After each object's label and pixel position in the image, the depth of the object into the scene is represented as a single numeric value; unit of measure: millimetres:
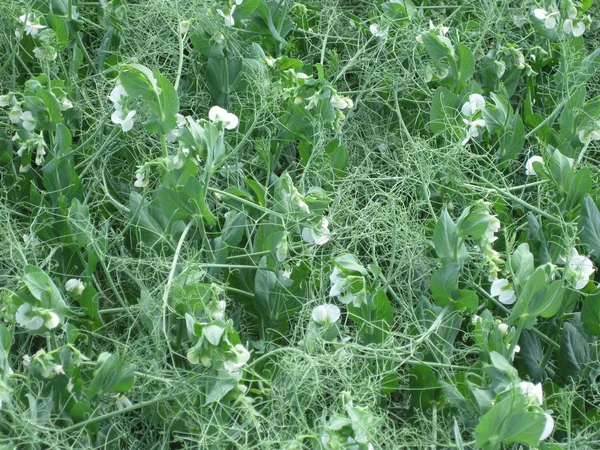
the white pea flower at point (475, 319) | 1387
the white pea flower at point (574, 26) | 1949
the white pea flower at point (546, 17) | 1974
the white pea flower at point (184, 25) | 1800
